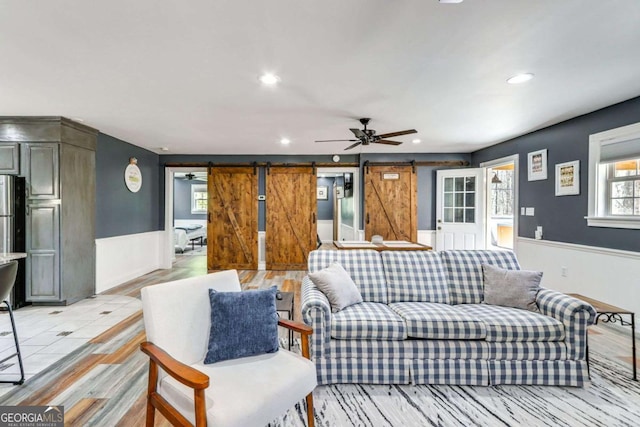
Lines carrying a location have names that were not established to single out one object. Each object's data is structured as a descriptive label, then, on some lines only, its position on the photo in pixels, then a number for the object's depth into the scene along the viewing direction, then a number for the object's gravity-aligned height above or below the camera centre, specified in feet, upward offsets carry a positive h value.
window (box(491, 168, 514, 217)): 21.57 +1.27
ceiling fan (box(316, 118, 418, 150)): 12.22 +3.03
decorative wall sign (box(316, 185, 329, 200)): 31.50 +1.91
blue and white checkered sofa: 6.95 -3.13
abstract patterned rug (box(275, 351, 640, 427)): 5.96 -4.09
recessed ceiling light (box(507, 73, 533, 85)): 8.46 +3.81
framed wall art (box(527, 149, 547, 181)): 14.15 +2.22
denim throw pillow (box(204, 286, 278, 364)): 5.38 -2.14
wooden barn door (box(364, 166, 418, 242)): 20.02 +0.58
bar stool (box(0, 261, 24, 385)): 6.59 -1.61
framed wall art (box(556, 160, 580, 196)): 12.44 +1.44
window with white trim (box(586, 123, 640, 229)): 10.47 +1.26
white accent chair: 4.21 -2.67
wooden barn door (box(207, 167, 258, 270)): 20.51 -0.62
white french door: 18.60 +0.15
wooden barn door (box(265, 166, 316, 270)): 20.47 -0.40
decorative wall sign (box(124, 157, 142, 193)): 17.02 +1.90
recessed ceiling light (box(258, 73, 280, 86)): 8.43 +3.74
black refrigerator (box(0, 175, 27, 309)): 11.63 -0.53
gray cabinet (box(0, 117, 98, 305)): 12.28 +0.67
